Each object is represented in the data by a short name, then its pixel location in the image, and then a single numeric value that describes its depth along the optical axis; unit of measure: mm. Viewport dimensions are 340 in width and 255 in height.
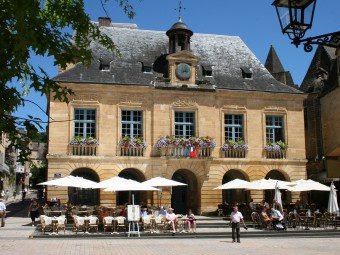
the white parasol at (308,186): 22188
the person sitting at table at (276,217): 19555
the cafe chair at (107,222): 18531
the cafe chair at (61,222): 17828
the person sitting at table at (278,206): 20500
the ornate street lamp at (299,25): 5180
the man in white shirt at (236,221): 15852
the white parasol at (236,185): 23178
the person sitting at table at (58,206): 21488
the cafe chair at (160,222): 19297
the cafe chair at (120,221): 18703
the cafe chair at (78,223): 18141
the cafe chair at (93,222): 18356
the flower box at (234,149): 26641
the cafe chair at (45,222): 17719
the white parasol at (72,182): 20438
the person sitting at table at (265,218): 20234
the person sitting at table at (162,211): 20234
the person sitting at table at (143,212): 19891
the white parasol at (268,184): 22241
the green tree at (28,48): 3850
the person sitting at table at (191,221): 18875
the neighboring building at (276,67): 34375
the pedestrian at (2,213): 20498
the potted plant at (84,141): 24641
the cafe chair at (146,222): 19281
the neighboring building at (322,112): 29703
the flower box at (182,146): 25625
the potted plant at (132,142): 25266
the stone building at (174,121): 25047
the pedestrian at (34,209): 20922
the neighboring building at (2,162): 40544
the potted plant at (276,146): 27203
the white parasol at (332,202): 21258
